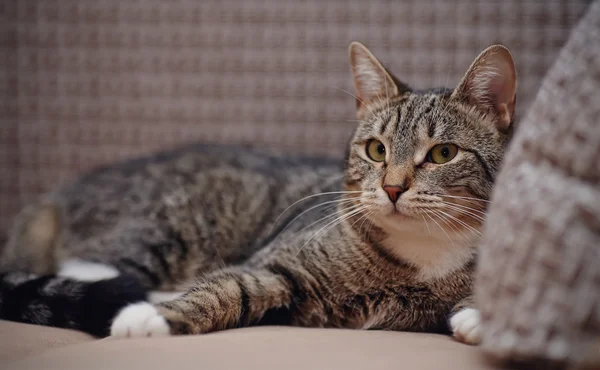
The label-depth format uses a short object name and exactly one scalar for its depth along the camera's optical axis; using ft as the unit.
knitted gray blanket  1.86
